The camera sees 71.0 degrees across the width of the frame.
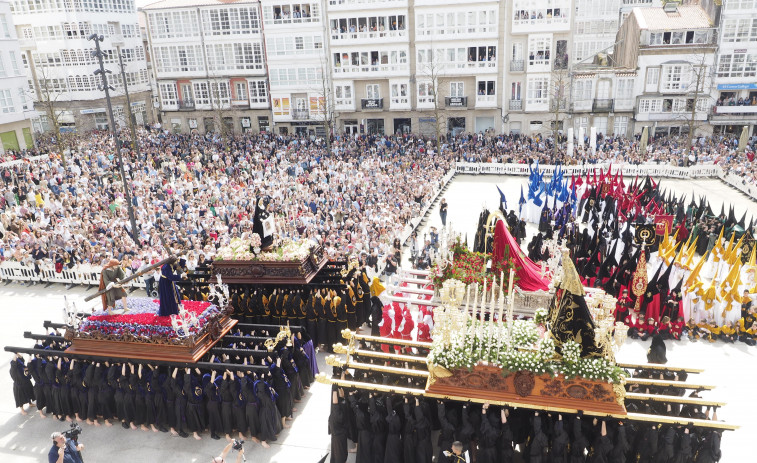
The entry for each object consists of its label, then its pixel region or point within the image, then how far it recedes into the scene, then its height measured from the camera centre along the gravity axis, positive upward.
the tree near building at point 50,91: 48.88 +1.28
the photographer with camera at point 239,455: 7.86 -5.38
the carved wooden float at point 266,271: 15.38 -4.94
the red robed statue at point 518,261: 14.49 -4.59
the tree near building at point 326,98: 45.25 -0.22
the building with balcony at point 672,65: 39.50 +1.26
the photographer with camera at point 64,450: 9.01 -5.95
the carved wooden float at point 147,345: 11.68 -5.32
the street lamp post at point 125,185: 18.90 -3.13
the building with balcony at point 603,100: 41.47 -1.10
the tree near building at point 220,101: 48.75 -0.15
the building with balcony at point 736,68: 38.09 +0.86
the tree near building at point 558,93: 41.09 -0.44
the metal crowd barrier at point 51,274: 20.72 -6.51
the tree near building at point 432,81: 42.56 +0.86
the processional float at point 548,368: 9.12 -4.82
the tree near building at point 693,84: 39.50 -0.13
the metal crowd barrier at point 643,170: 33.25 -5.31
